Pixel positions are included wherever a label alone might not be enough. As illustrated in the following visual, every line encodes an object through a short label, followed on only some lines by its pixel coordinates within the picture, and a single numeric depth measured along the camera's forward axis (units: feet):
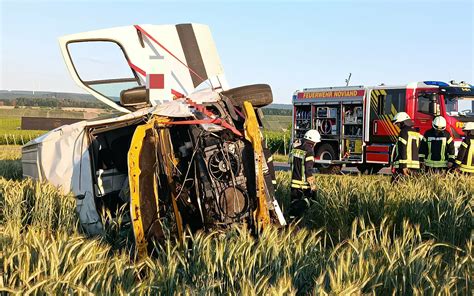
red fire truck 52.60
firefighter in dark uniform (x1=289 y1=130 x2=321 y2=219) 26.37
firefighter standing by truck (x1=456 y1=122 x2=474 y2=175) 30.81
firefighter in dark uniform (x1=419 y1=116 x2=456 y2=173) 31.48
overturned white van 19.34
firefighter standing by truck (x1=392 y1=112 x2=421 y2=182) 30.73
